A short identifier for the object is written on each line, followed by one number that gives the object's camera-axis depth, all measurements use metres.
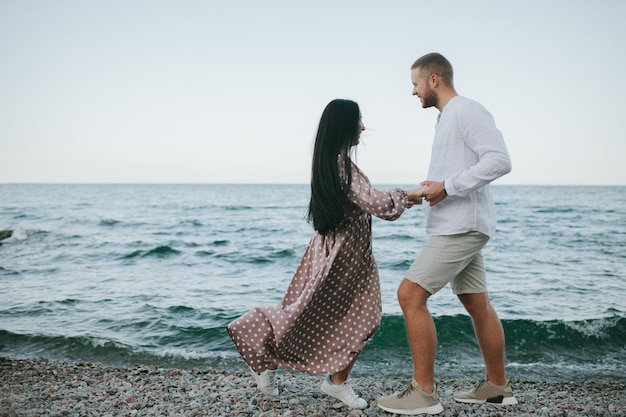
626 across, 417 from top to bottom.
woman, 3.13
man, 3.02
